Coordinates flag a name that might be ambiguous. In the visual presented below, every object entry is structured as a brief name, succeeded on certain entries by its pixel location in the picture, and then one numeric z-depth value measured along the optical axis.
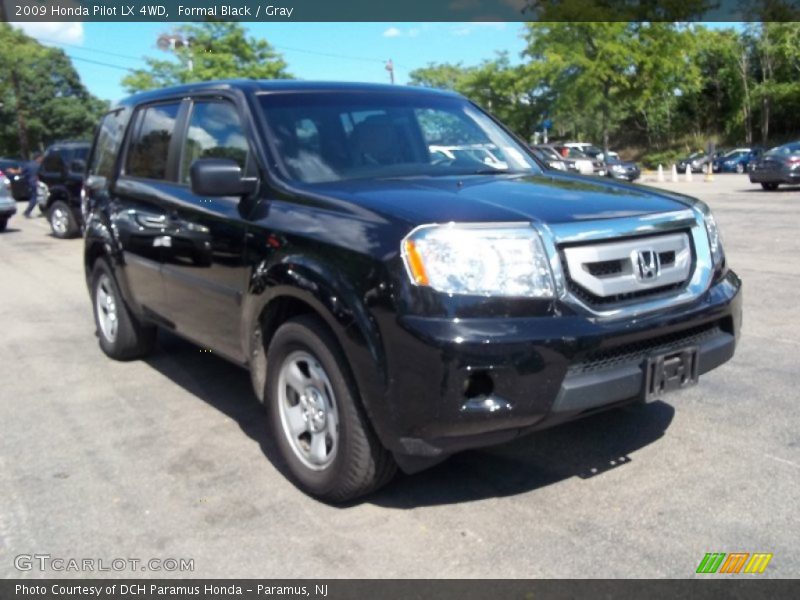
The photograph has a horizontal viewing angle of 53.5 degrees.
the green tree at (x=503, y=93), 40.88
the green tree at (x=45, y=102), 58.06
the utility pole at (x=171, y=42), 35.56
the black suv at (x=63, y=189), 14.78
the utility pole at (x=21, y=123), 48.22
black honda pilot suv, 2.98
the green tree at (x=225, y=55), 33.59
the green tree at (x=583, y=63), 36.16
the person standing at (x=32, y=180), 20.78
